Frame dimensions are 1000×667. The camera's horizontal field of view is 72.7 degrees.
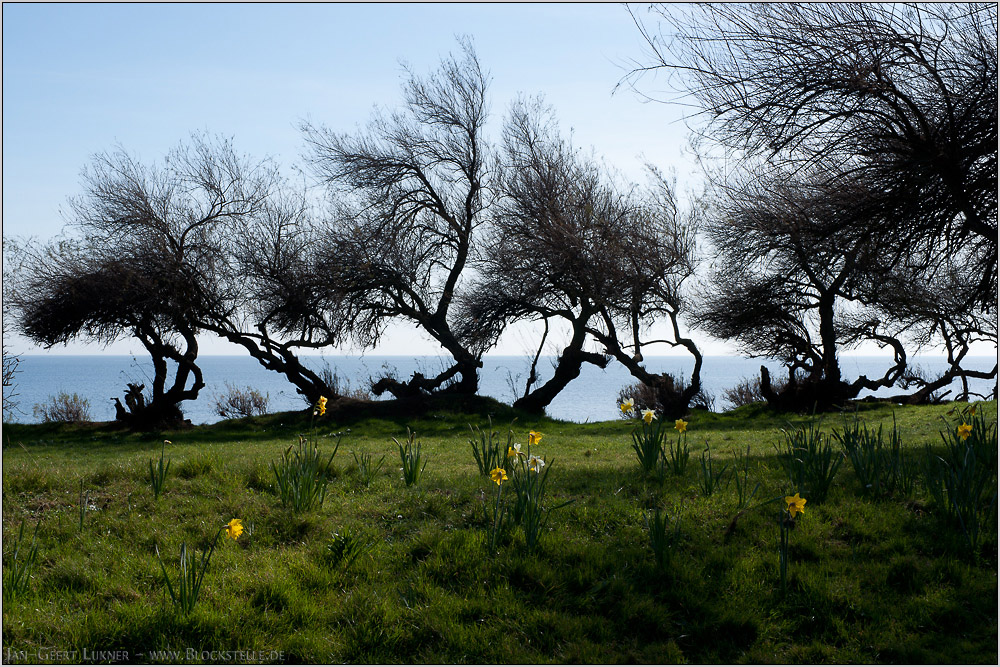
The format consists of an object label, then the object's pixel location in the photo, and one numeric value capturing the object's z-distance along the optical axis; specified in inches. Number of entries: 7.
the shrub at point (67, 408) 796.6
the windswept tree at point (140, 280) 641.0
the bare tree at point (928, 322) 716.0
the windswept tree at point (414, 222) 705.0
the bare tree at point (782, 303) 593.3
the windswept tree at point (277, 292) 694.5
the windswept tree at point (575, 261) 634.8
